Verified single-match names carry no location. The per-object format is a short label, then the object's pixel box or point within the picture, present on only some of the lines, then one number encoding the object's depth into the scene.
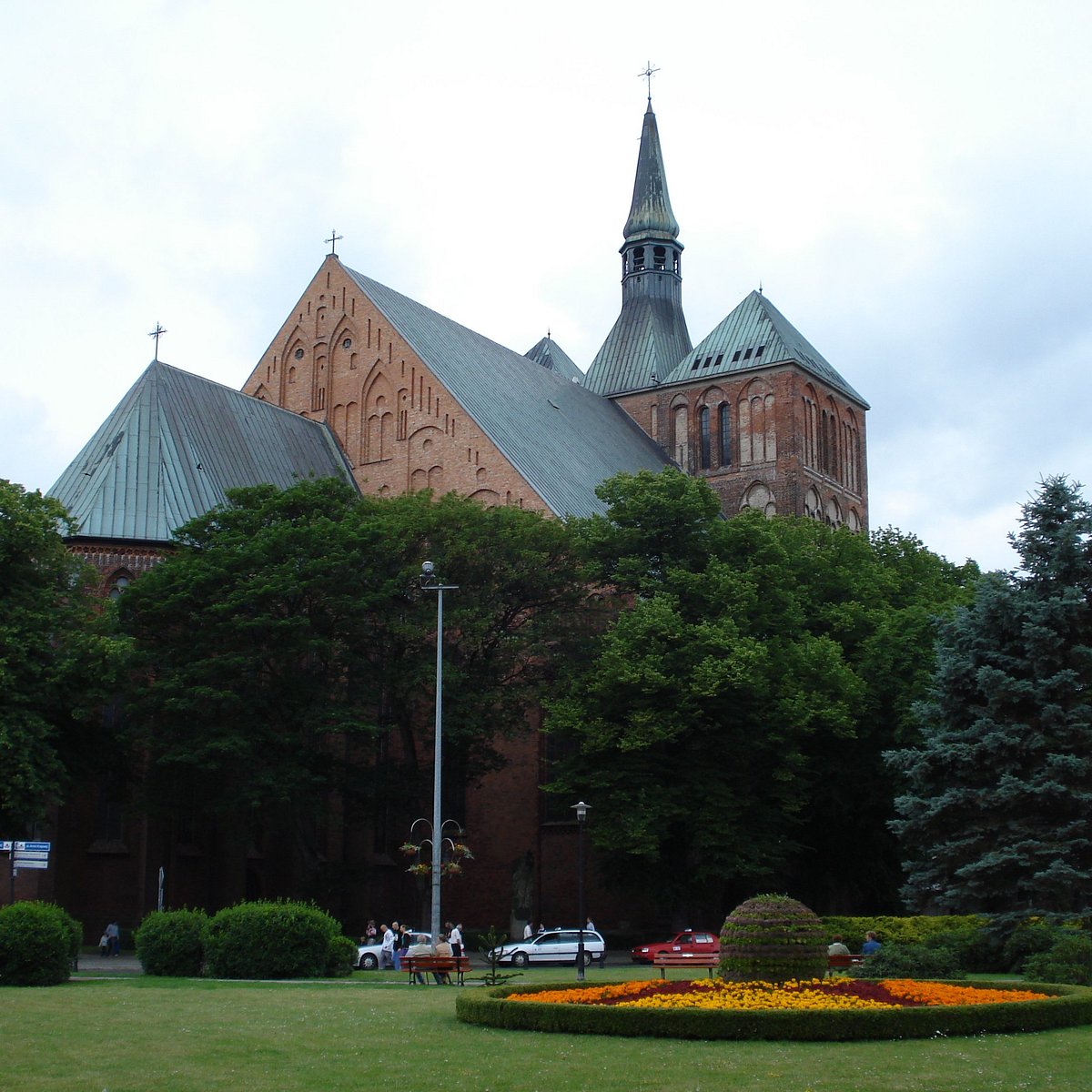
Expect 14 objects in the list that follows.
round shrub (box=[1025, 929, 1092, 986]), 21.12
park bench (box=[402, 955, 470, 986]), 26.00
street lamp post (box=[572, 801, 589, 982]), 29.11
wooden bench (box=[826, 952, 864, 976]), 26.38
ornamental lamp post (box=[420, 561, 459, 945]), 29.53
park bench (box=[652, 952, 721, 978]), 28.62
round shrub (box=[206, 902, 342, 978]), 26.38
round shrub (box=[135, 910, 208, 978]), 26.97
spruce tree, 27.56
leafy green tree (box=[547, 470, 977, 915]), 36.88
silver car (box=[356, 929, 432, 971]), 32.78
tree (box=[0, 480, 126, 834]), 33.22
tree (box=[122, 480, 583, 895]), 36.19
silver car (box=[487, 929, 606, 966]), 35.03
